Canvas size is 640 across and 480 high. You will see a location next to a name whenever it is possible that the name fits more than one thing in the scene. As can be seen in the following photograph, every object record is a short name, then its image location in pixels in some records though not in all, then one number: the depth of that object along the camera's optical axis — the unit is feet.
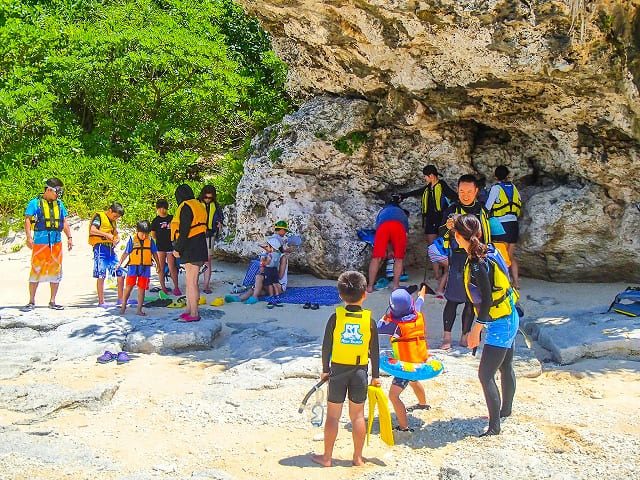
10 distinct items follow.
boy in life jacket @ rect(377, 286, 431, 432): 16.08
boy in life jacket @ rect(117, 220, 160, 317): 26.48
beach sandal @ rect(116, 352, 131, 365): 21.74
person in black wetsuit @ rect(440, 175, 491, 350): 21.86
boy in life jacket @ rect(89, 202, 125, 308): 27.43
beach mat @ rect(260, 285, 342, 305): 28.17
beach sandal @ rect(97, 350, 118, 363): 21.62
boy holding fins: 14.39
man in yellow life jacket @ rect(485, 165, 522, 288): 27.63
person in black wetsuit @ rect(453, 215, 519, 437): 15.44
